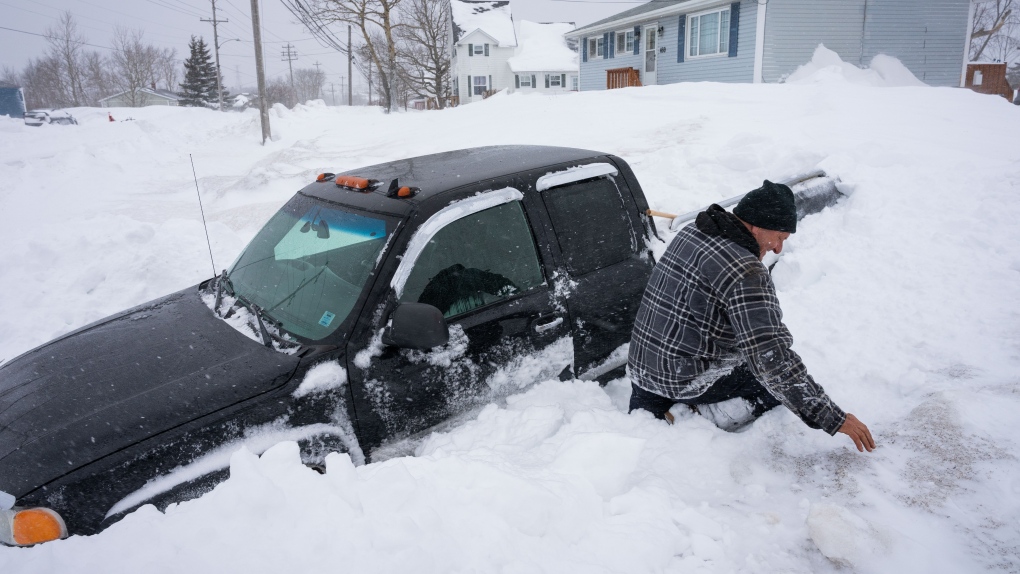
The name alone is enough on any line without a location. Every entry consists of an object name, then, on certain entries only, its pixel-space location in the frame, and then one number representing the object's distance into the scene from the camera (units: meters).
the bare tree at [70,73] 72.50
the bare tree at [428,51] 48.50
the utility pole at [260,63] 22.67
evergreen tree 68.62
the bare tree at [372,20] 39.66
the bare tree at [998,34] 42.34
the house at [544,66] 49.78
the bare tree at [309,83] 141.50
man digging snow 2.64
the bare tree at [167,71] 93.54
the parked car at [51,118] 38.16
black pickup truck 2.21
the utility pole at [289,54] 86.86
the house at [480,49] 51.47
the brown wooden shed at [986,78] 22.58
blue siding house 18.81
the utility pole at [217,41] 52.79
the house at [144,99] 77.19
